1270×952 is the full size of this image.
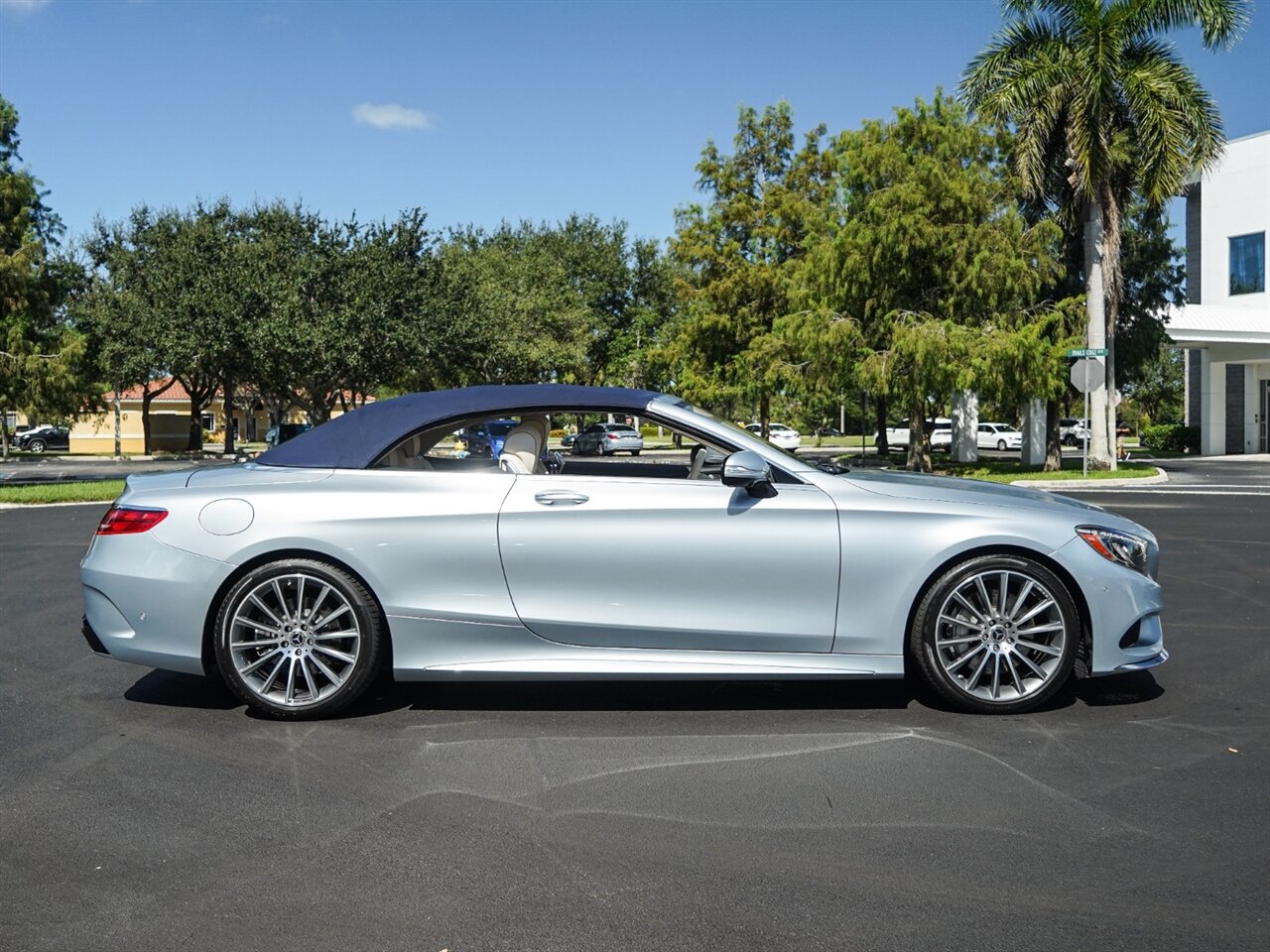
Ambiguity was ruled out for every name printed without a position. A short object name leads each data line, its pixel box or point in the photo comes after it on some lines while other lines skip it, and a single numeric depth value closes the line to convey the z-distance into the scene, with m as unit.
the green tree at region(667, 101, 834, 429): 41.88
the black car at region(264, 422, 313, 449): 42.59
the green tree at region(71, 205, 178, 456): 41.81
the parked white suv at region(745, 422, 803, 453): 54.44
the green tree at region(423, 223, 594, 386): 44.22
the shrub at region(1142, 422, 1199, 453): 44.22
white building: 39.75
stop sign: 25.02
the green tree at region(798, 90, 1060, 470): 28.47
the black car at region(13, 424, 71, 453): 67.81
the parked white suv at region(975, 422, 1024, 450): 59.12
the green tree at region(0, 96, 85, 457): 27.22
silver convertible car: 5.52
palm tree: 27.64
